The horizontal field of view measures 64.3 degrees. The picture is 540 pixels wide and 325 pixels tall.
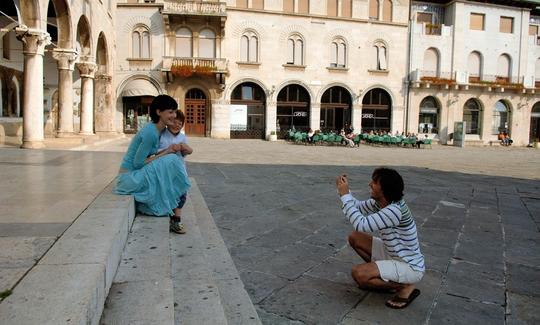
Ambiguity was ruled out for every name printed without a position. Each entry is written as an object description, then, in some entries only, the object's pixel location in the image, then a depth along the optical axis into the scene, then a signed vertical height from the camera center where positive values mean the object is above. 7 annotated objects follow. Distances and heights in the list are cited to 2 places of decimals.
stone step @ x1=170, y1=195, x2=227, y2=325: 2.48 -1.07
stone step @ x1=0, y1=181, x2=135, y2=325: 1.77 -0.76
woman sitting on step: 4.10 -0.42
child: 4.23 -0.16
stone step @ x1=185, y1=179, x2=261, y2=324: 2.67 -1.12
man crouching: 2.95 -0.77
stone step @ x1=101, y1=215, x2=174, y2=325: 2.23 -0.96
